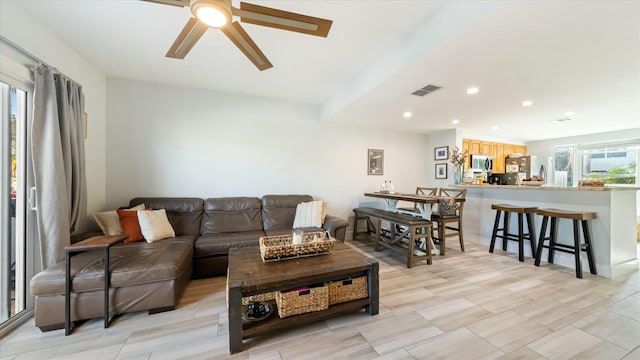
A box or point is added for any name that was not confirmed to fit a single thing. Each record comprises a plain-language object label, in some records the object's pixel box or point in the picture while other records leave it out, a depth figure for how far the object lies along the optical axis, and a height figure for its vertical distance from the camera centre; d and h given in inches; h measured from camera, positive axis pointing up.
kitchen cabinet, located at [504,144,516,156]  249.8 +33.5
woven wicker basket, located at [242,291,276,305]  68.8 -37.0
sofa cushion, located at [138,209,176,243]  103.8 -22.9
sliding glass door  73.5 -10.1
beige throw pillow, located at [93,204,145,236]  101.7 -20.7
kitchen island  107.7 -20.1
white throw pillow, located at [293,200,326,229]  136.4 -22.5
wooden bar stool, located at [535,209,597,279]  107.3 -28.6
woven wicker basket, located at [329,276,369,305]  73.4 -37.0
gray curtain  78.3 +5.9
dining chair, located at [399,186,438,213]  148.8 -10.4
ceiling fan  52.6 +39.2
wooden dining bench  118.1 -33.2
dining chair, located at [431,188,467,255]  135.9 -23.5
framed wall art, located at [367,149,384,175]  189.5 +14.5
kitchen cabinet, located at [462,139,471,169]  218.2 +28.5
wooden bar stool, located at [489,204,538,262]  127.4 -29.0
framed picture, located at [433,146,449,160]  198.1 +23.1
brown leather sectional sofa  68.1 -30.2
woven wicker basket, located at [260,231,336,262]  76.0 -24.9
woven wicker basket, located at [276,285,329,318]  66.5 -36.9
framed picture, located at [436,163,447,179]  198.7 +6.7
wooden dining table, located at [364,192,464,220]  121.3 -14.5
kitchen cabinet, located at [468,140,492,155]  223.5 +31.8
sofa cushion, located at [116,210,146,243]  103.3 -22.0
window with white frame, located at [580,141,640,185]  200.2 +15.6
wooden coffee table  60.0 -29.5
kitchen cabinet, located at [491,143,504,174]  238.8 +24.1
